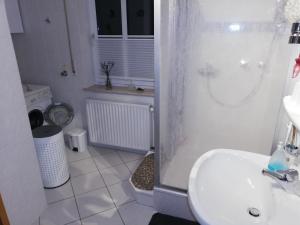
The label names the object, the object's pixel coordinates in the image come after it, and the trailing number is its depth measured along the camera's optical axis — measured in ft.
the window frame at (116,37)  8.39
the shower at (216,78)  5.70
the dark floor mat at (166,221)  5.84
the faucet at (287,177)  2.89
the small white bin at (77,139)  9.23
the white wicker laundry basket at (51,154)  6.59
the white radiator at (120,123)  8.38
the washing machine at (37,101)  8.40
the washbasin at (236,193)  2.72
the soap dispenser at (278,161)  3.27
